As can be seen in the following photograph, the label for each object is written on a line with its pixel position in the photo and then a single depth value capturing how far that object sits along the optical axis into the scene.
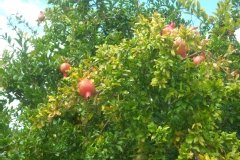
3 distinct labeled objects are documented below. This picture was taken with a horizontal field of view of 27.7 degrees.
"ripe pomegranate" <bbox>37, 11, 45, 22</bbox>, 7.10
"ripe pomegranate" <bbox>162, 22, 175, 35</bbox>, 4.42
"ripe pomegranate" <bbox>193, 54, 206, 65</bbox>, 4.53
